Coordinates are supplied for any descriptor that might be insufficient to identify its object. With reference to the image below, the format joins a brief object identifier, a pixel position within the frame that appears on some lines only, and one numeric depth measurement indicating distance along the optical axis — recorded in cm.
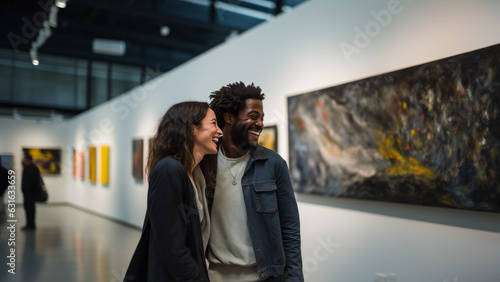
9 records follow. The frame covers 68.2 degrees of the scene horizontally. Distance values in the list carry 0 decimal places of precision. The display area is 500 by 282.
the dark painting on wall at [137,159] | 870
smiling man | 180
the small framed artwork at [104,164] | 1102
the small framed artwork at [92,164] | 1202
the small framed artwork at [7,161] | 741
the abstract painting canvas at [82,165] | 1297
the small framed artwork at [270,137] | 458
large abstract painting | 255
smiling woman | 147
